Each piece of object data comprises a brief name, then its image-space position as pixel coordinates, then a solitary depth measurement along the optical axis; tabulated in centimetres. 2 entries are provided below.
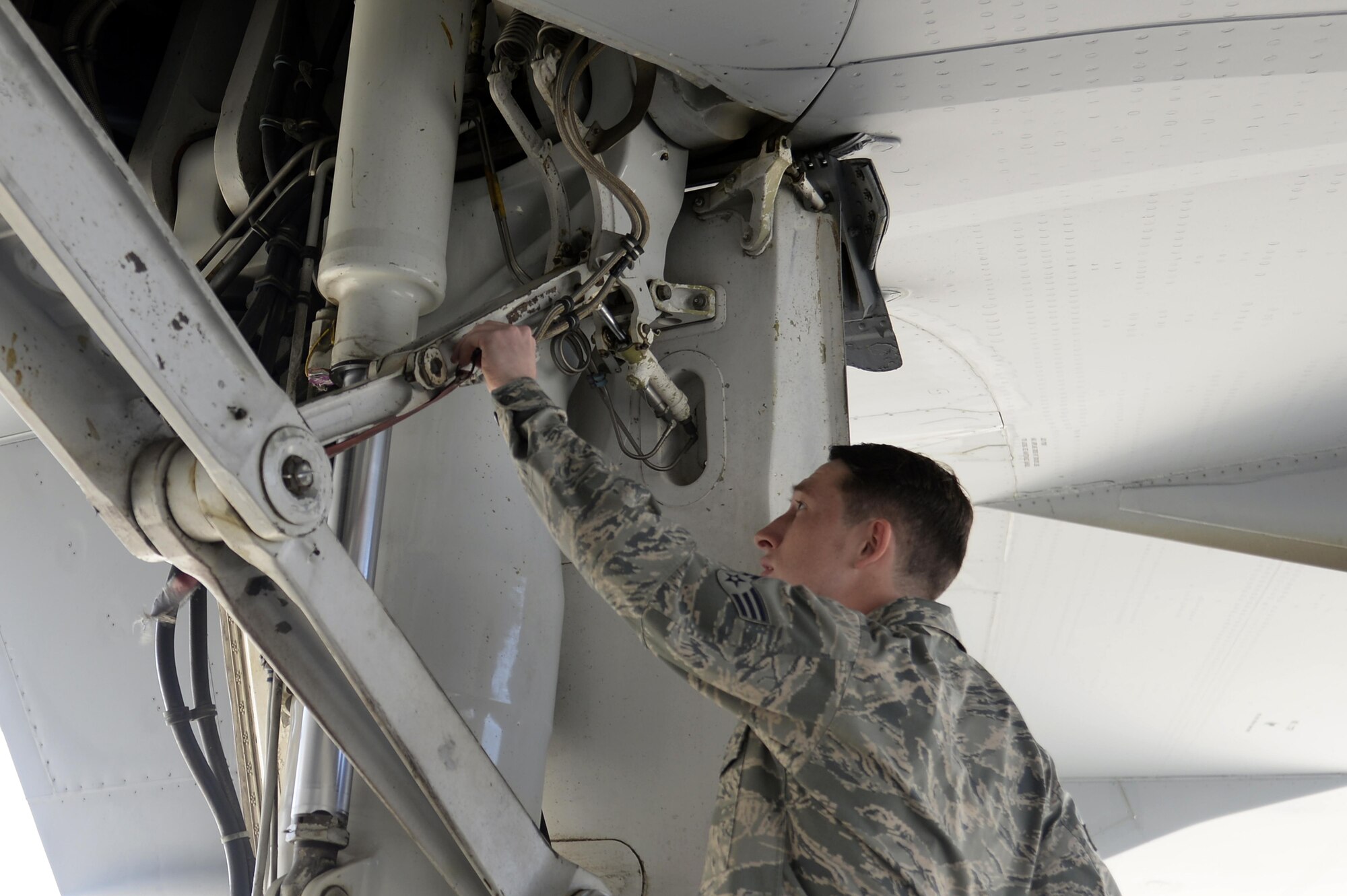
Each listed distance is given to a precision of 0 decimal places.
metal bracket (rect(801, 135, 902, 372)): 192
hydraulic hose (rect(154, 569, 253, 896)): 190
